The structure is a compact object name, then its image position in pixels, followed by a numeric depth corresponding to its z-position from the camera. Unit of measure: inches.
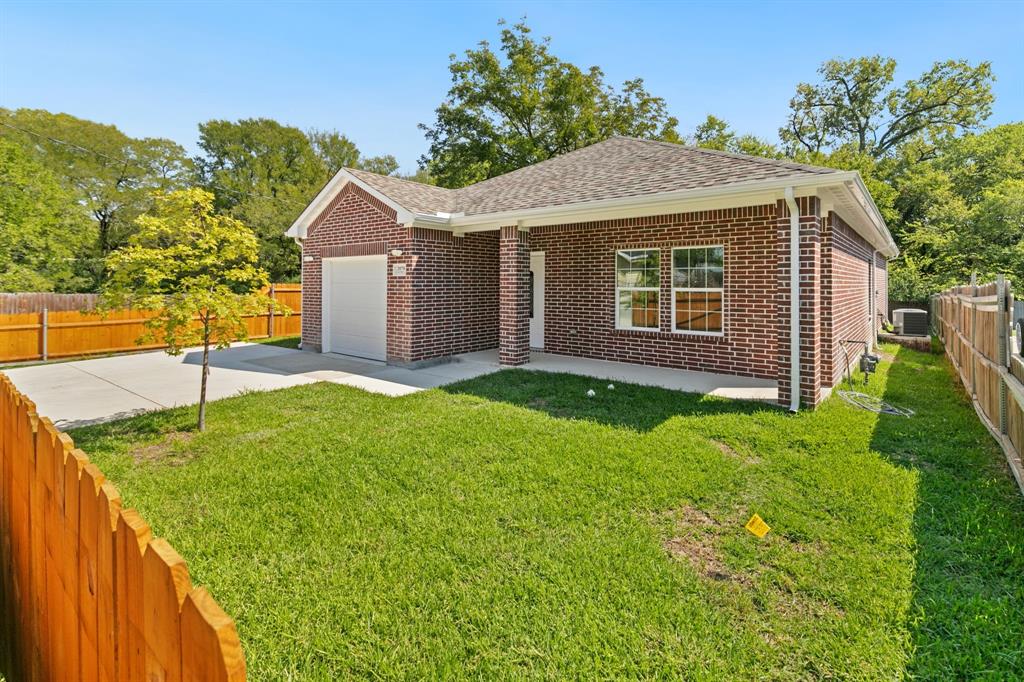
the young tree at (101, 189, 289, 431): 233.1
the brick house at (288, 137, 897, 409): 290.4
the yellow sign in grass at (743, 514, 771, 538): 148.2
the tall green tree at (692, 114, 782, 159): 1214.3
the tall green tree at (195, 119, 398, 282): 1154.7
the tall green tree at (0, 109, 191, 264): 1083.3
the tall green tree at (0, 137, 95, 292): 815.1
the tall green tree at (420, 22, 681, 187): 1157.1
